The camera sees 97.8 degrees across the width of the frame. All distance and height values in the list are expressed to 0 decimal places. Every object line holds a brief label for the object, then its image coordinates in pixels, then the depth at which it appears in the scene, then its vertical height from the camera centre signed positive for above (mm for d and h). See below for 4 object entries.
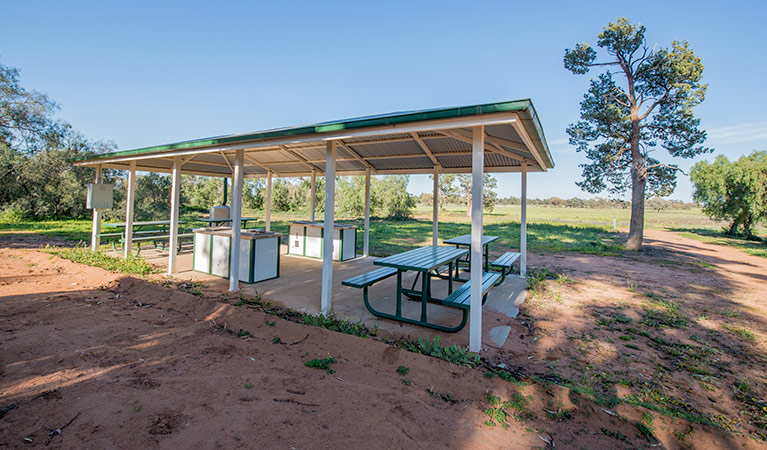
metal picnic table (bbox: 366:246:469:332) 4203 -411
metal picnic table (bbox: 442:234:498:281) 6898 -168
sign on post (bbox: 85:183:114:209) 8469 +735
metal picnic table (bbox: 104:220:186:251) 8693 -194
